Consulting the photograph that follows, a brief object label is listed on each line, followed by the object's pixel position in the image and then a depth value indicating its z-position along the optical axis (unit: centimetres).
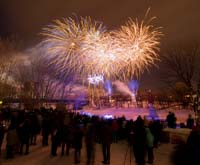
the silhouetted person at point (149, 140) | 611
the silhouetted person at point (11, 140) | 679
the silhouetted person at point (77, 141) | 643
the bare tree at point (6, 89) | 2611
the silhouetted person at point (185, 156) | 220
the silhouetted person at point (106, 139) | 632
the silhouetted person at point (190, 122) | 1010
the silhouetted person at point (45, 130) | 839
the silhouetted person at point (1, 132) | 704
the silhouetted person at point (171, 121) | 1060
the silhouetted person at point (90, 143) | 608
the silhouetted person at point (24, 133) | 723
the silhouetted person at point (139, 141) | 579
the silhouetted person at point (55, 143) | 715
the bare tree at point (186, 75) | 1873
